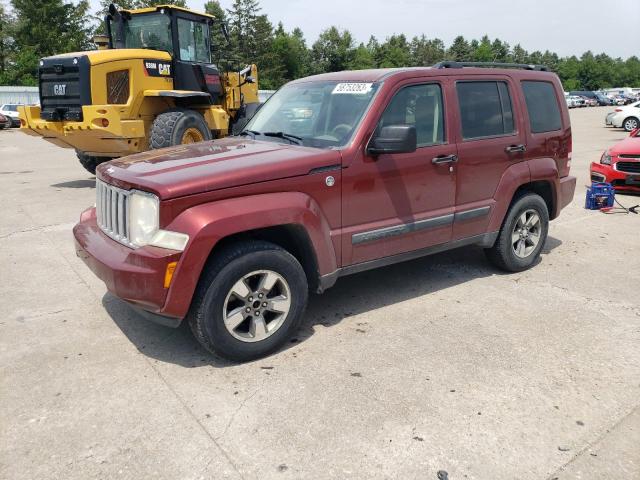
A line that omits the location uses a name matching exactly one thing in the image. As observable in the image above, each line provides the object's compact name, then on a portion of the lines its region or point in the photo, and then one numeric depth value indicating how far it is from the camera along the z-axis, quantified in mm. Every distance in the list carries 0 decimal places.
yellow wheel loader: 9180
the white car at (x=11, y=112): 31312
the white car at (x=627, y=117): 24075
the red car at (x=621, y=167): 8938
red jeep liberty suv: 3330
